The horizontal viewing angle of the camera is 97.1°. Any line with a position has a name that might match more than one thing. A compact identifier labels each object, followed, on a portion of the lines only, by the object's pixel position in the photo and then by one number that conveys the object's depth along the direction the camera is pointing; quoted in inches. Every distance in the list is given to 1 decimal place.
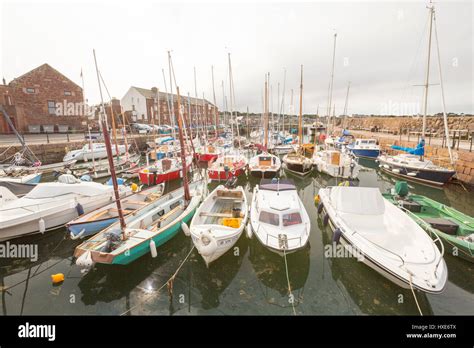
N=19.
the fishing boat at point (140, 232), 285.1
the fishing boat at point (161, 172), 720.3
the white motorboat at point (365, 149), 1068.5
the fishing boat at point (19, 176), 599.6
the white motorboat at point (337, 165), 776.3
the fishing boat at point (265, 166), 759.1
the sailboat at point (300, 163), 807.7
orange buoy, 294.1
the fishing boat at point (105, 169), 782.5
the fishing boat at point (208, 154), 1074.7
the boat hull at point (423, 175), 659.4
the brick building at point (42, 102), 1178.6
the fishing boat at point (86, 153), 960.1
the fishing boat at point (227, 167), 754.8
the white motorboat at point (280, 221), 309.3
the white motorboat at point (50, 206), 373.7
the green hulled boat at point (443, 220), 315.6
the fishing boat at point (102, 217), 362.6
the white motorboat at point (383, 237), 238.8
